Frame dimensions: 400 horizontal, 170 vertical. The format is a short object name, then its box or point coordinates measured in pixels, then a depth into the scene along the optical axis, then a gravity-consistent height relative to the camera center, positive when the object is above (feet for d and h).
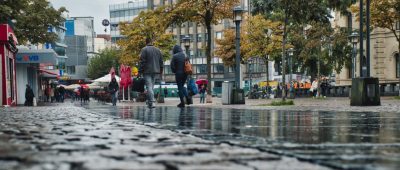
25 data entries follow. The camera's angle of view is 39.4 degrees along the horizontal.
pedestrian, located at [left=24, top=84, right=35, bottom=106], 106.22 -1.85
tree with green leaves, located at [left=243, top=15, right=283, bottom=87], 167.22 +14.17
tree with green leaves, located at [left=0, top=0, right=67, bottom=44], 107.14 +12.96
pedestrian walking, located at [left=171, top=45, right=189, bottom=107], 52.54 +1.77
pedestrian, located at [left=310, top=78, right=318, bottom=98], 146.10 -1.01
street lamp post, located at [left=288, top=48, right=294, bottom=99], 145.59 +8.09
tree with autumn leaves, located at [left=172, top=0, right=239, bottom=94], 96.17 +13.00
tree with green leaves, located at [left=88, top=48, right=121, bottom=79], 337.31 +14.17
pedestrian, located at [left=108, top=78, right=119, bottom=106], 102.06 -0.12
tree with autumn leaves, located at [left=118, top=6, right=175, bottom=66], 151.02 +13.20
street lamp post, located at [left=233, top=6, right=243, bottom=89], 74.78 +8.47
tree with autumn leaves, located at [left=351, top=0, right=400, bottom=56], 104.42 +13.34
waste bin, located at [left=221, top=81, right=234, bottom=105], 76.45 -0.95
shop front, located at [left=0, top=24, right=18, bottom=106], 87.10 +4.22
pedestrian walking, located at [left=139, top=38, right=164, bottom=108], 49.24 +1.85
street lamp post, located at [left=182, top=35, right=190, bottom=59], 119.66 +9.37
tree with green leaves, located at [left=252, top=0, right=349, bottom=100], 69.97 +9.40
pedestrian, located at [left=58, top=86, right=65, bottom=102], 180.08 -1.67
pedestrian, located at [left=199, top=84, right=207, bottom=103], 129.70 -1.89
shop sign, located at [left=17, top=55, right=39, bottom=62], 118.83 +6.25
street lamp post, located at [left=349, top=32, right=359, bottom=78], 119.75 +9.78
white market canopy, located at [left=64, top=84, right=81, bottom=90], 273.38 -0.09
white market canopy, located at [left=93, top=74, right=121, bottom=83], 159.75 +2.12
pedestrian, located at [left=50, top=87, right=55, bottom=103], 191.62 -2.82
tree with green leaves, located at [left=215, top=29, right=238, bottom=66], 208.39 +13.67
